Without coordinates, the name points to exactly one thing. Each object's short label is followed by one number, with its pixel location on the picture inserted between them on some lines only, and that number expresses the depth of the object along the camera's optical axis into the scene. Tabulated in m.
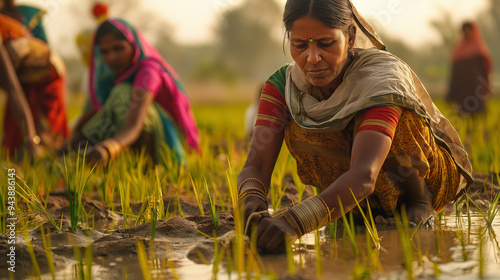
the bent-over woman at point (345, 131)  1.98
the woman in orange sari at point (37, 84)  4.75
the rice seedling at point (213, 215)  2.33
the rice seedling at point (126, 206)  2.56
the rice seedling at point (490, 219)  2.21
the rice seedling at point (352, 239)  1.83
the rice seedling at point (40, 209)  2.39
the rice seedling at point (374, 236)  1.99
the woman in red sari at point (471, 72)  9.90
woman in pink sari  4.18
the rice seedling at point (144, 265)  1.54
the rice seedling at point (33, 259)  1.68
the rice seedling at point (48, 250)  1.64
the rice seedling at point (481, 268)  1.58
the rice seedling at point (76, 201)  2.36
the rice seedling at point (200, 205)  2.56
